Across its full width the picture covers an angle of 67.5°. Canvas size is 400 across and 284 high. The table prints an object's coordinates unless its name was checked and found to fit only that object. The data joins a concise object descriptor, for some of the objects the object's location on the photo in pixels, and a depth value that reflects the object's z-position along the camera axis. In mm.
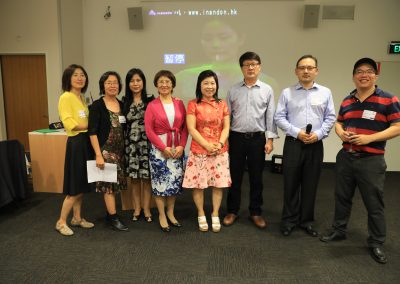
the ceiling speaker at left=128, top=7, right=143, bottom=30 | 4711
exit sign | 4602
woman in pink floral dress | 2516
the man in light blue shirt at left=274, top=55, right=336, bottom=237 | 2424
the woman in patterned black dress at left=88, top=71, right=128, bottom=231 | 2482
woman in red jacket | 2521
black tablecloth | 3033
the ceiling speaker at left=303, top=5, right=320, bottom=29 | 4484
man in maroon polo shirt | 2129
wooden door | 4984
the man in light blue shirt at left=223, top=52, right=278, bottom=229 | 2615
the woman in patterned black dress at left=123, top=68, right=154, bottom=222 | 2600
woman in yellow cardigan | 2453
